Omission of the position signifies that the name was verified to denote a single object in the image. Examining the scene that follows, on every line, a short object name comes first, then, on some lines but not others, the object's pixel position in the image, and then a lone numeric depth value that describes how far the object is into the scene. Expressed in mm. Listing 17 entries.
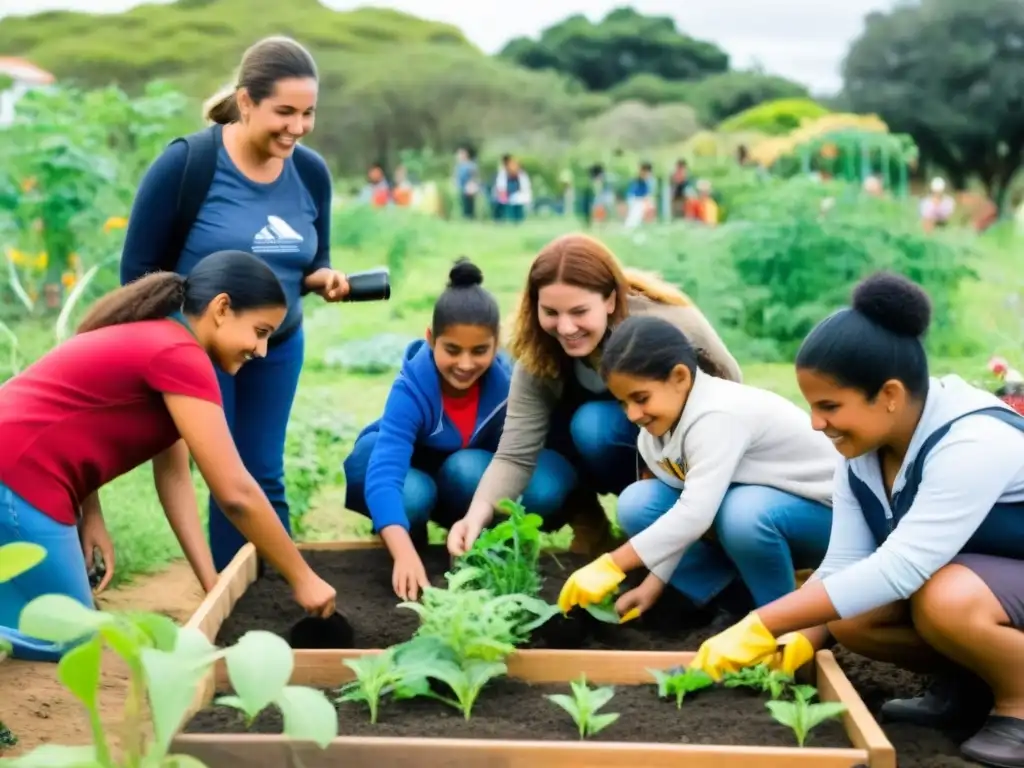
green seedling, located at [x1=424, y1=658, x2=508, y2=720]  2621
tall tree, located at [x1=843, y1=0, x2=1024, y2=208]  27438
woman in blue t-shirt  3508
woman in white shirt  2545
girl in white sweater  3076
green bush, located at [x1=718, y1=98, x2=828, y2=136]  30516
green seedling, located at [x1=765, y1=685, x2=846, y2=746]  2451
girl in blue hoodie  3568
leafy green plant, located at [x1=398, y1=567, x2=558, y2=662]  2639
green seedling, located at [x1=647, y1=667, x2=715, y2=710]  2725
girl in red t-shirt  2904
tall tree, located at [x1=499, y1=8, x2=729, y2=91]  46844
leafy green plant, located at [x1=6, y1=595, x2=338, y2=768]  1676
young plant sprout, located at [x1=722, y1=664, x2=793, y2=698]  2730
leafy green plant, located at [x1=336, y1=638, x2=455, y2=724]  2633
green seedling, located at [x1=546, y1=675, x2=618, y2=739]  2518
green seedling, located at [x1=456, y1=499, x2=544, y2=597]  3088
